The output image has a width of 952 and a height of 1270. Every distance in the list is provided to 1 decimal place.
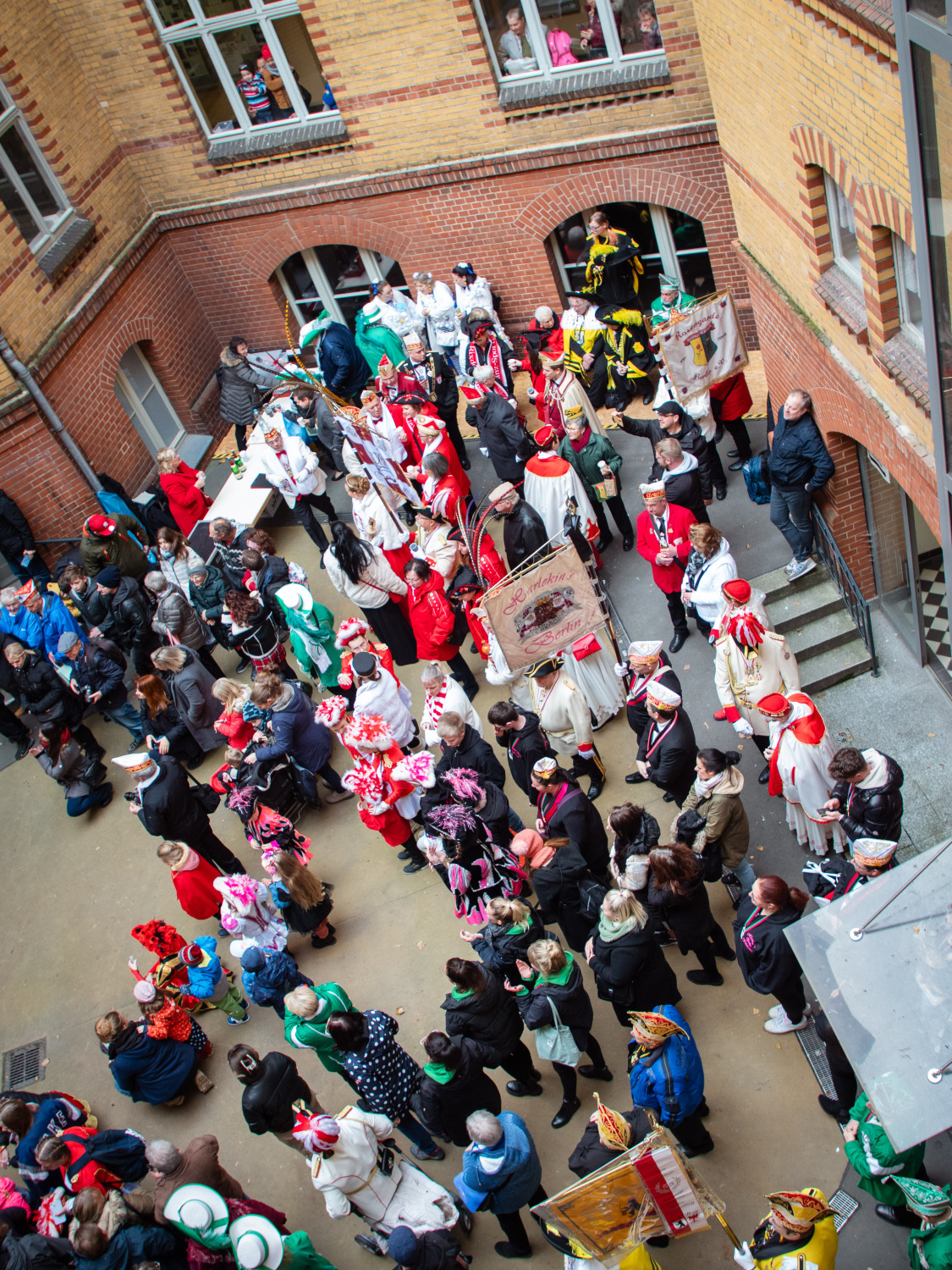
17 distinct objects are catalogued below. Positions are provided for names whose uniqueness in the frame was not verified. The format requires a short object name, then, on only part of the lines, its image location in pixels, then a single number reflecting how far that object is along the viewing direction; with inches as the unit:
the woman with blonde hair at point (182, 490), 477.7
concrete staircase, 366.3
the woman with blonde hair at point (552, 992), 243.0
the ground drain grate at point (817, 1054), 264.1
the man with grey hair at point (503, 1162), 218.4
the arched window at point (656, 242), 514.0
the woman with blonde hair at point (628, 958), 247.4
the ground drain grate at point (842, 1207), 242.4
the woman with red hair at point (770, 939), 239.8
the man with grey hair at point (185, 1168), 245.6
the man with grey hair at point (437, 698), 314.8
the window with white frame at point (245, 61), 524.4
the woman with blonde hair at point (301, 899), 312.7
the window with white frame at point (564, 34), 458.6
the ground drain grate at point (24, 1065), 345.7
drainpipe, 472.7
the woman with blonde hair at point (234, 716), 350.3
